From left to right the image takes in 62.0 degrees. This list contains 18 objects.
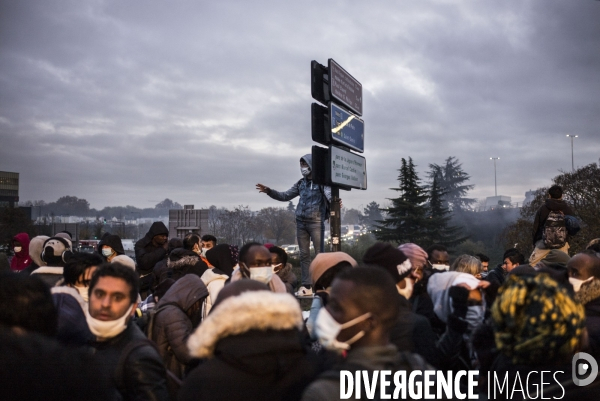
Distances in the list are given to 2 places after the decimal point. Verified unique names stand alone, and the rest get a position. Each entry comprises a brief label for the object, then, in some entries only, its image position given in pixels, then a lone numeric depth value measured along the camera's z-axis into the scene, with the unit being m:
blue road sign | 7.82
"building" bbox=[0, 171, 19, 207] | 61.25
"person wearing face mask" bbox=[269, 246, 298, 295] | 6.80
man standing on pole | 8.73
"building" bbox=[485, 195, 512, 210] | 62.42
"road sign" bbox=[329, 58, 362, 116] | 7.88
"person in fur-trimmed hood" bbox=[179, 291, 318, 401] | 2.29
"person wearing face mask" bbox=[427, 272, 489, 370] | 3.18
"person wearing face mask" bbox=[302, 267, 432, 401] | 2.09
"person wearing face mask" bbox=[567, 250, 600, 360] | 3.37
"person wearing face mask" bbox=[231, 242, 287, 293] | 4.18
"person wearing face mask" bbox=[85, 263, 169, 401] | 2.78
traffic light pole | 8.20
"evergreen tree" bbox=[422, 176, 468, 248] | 33.59
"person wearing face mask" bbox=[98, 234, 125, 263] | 7.34
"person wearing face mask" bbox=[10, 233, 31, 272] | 7.65
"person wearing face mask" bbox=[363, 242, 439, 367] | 2.83
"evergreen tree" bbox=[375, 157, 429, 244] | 32.47
